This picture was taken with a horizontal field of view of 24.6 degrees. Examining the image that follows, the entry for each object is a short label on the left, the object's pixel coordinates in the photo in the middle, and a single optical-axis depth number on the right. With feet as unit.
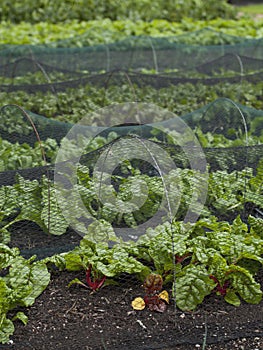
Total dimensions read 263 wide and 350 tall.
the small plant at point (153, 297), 12.34
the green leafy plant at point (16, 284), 11.62
